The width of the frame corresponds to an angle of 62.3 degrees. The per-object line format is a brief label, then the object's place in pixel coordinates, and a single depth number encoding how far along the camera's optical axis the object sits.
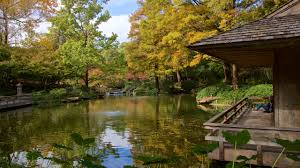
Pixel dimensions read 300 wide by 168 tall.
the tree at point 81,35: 28.90
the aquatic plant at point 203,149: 2.56
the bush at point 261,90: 17.04
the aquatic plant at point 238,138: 2.39
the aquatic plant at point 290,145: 2.14
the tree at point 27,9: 14.86
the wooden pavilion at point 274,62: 5.57
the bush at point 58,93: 24.93
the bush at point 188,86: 32.31
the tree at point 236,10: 15.81
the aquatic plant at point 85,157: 2.33
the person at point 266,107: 10.65
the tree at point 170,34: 17.03
